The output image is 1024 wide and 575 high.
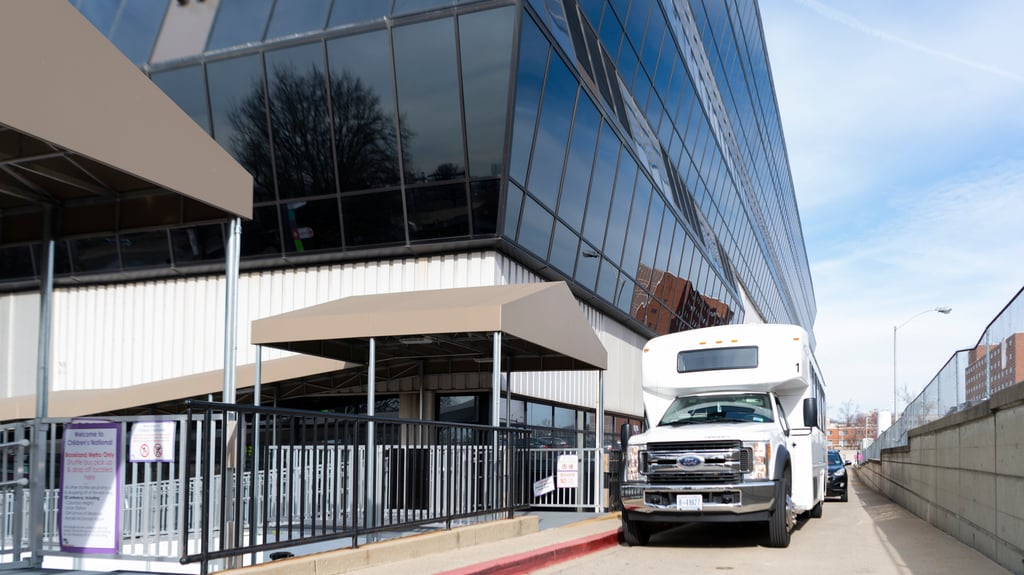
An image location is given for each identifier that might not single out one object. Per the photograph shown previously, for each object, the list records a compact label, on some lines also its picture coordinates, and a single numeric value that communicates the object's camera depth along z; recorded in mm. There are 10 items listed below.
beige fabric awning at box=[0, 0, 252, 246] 6664
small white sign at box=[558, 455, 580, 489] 17000
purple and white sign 8141
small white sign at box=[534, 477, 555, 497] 16125
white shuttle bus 13008
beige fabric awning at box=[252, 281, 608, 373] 13250
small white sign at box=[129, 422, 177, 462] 7887
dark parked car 27031
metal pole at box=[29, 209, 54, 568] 8938
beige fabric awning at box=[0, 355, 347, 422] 17453
